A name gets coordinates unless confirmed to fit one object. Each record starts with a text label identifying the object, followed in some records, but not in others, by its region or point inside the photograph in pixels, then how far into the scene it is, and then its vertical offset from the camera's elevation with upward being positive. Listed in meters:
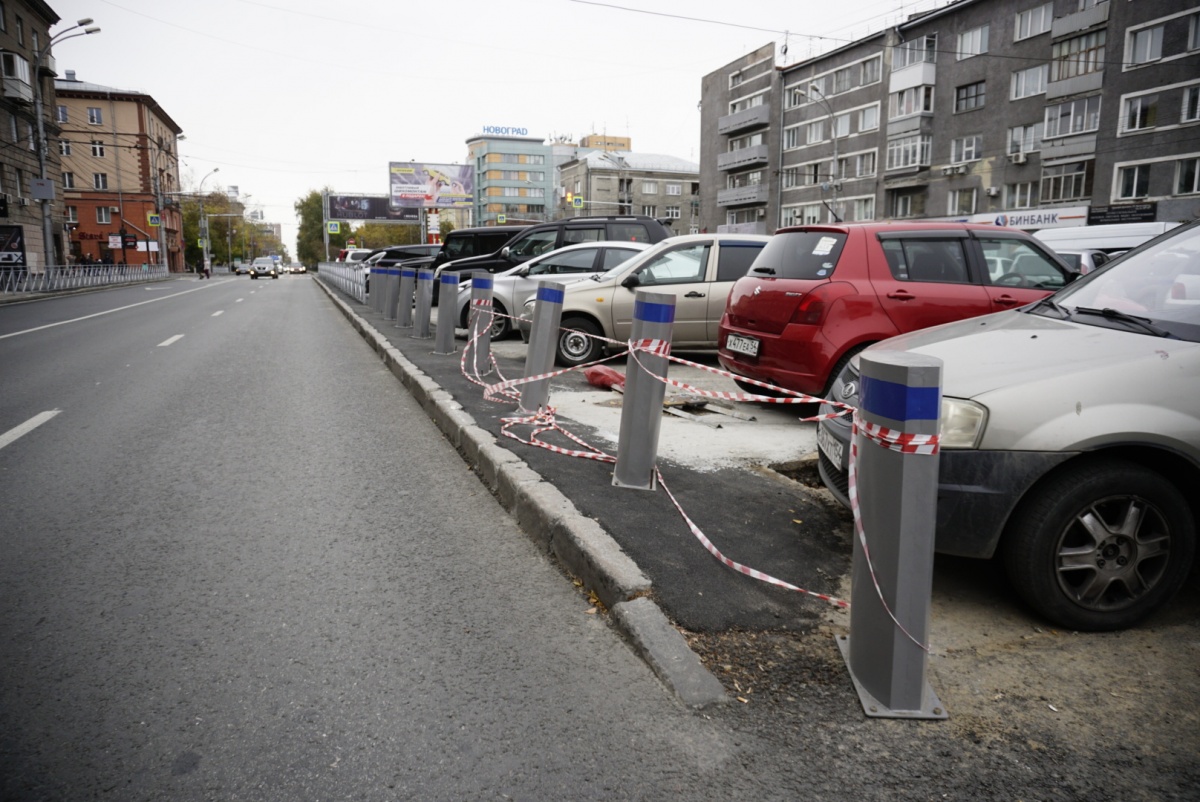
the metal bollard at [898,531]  2.47 -0.80
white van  22.55 +1.13
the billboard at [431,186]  69.06 +6.91
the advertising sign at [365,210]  71.62 +4.99
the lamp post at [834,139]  49.50 +8.08
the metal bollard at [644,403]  4.75 -0.78
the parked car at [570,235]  15.69 +0.68
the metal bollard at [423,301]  13.02 -0.53
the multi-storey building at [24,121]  39.06 +7.15
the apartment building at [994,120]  32.31 +7.80
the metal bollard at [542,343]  6.59 -0.60
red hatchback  6.54 -0.11
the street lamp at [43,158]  31.38 +4.06
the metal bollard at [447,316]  11.10 -0.64
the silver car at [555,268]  12.83 +0.02
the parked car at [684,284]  10.23 -0.17
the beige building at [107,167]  69.81 +8.38
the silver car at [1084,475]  3.05 -0.75
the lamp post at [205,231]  70.94 +3.15
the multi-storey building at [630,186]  100.19 +10.38
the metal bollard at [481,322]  8.64 -0.57
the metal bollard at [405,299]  14.72 -0.56
